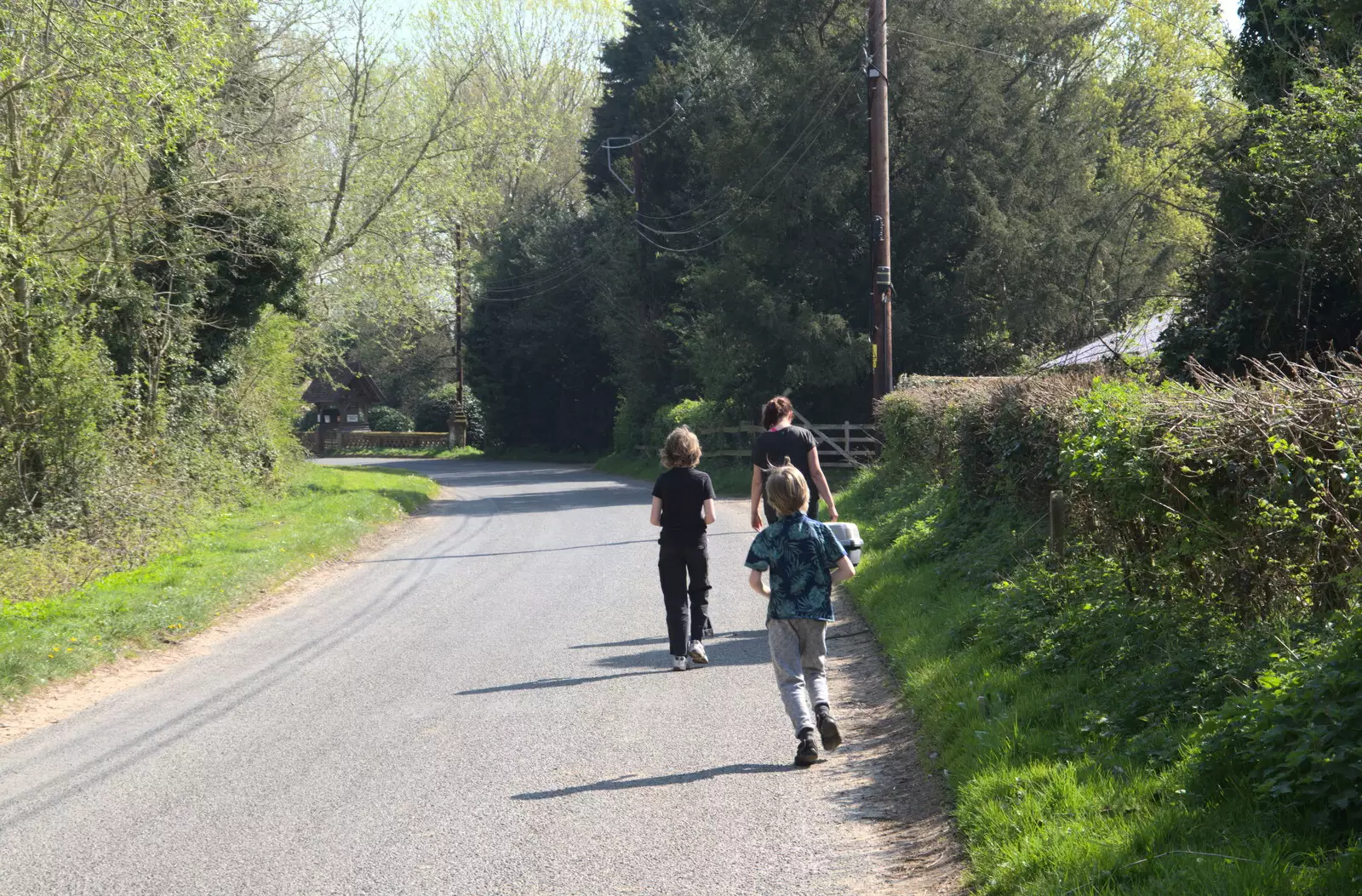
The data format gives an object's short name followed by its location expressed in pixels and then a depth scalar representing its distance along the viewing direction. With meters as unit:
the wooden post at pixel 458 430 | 67.19
